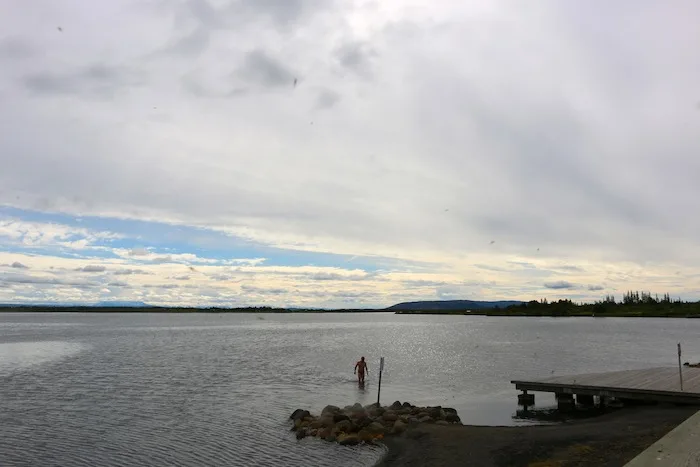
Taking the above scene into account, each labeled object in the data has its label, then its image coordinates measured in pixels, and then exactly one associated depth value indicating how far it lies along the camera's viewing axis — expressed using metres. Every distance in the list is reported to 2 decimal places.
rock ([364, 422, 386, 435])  22.25
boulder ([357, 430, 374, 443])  21.61
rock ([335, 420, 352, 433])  22.50
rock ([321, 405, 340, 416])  25.12
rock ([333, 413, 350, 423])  23.64
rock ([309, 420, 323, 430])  23.33
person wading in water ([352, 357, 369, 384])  37.97
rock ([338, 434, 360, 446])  21.39
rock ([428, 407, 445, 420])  24.16
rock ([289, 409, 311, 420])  25.14
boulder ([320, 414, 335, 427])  23.30
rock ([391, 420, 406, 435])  22.19
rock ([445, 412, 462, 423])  24.23
